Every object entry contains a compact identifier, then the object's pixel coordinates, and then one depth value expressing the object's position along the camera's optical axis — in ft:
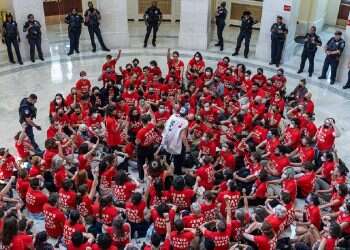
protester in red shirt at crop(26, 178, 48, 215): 24.07
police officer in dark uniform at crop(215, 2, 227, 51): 54.24
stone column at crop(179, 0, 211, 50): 54.08
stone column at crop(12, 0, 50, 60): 49.29
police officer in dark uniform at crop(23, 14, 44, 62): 49.16
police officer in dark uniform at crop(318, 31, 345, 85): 46.44
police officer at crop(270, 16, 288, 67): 49.80
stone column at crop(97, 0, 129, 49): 53.72
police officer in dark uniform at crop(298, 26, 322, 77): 47.73
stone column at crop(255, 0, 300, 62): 50.34
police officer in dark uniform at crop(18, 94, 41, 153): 33.14
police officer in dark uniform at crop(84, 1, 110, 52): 52.44
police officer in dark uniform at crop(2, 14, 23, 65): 48.42
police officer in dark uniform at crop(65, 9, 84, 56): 52.06
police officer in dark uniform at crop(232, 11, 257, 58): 51.88
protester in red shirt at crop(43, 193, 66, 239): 22.76
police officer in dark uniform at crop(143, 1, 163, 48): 54.95
